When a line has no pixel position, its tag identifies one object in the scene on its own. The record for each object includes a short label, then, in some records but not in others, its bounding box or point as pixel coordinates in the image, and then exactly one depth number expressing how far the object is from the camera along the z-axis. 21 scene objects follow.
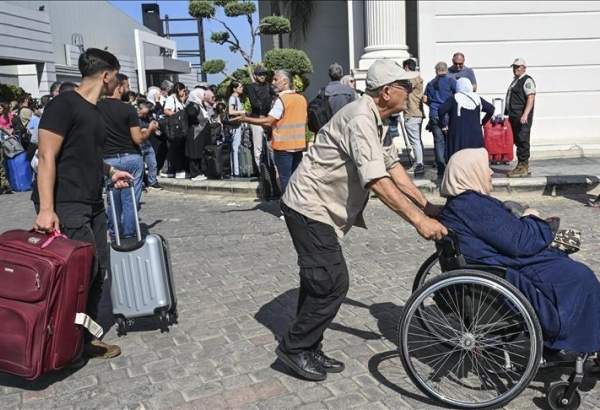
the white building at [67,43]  30.06
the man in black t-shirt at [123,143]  5.78
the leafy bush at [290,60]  16.09
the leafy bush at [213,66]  24.81
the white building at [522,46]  12.32
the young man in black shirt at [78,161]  3.50
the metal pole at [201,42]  36.21
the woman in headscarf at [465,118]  8.04
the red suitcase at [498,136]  10.07
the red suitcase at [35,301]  3.23
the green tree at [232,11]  22.78
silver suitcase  3.99
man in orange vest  7.13
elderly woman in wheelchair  2.89
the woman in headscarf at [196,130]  10.41
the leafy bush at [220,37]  24.52
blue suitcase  11.49
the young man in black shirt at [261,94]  8.92
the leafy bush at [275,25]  17.41
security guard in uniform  8.61
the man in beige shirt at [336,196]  2.97
